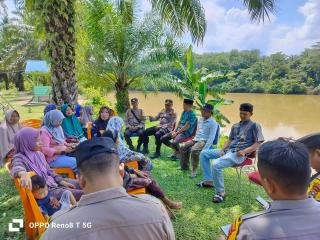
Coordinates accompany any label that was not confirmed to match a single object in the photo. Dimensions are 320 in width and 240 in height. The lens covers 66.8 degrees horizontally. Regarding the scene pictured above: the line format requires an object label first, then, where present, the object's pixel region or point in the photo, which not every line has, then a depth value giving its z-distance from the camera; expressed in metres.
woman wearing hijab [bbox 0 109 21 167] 3.36
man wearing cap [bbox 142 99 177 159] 4.64
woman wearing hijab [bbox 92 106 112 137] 4.17
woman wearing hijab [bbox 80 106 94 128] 4.94
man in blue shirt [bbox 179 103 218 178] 3.65
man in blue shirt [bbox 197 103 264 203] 3.10
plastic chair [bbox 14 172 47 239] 1.95
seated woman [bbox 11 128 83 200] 2.26
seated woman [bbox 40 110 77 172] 2.91
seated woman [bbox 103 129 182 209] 2.41
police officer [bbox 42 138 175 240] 0.94
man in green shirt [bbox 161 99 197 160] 4.26
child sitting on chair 2.06
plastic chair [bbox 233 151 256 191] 3.16
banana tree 6.89
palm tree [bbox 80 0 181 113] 7.94
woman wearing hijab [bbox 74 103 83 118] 4.77
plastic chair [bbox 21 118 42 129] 3.96
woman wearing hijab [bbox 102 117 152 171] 2.94
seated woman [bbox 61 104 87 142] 3.93
